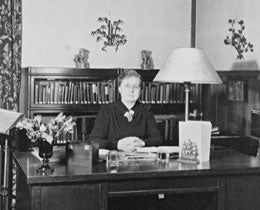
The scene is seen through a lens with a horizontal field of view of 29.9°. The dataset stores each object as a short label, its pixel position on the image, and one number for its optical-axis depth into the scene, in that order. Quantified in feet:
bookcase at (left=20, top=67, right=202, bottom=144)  18.53
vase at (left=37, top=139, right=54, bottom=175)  9.66
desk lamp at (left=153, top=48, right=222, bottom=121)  11.30
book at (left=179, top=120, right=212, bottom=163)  10.71
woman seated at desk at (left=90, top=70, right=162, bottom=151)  13.48
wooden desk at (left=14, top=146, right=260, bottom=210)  9.15
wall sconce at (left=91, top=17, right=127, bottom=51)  20.70
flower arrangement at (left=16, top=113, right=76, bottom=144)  9.71
